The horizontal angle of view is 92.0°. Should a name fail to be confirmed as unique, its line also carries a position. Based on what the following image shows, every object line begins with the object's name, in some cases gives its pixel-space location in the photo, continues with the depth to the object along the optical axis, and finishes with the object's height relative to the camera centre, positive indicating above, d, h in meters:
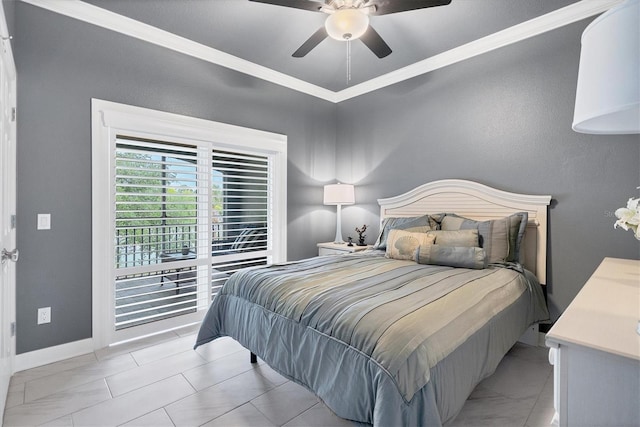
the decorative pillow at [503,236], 2.56 -0.18
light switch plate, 2.41 -0.05
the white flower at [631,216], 1.31 -0.01
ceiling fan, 2.08 +1.43
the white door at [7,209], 1.78 +0.05
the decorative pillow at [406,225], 3.00 -0.10
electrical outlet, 2.43 -0.79
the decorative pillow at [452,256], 2.40 -0.33
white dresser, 0.83 -0.43
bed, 1.30 -0.52
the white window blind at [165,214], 2.70 +0.02
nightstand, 3.84 -0.42
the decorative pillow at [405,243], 2.76 -0.25
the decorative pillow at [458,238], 2.60 -0.20
